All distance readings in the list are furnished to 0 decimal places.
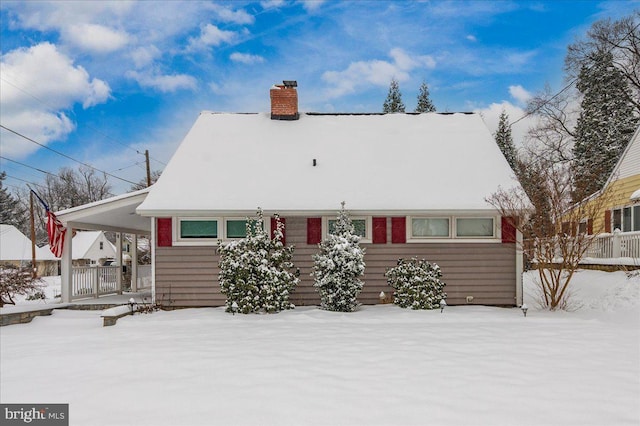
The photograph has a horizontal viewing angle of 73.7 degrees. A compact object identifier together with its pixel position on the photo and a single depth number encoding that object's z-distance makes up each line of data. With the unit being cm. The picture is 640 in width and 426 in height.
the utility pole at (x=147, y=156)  2531
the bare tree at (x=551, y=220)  978
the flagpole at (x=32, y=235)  2777
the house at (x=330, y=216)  1066
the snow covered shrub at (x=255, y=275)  978
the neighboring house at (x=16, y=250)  3403
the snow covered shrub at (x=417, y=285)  1009
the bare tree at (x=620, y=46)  2228
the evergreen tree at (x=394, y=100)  3566
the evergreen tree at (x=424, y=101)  3506
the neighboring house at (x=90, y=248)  4247
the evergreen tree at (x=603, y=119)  2255
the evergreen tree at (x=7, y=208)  3962
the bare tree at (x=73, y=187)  4666
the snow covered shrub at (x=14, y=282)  1112
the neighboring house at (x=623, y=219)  1338
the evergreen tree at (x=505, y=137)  3173
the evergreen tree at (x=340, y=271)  980
